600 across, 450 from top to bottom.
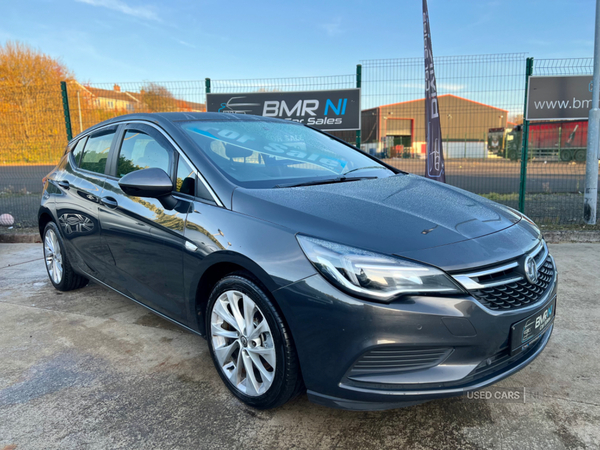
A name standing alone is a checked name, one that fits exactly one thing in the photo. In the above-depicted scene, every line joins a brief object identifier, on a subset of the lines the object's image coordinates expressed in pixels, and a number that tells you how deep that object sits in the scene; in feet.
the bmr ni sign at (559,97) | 21.47
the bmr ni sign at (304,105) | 22.91
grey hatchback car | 5.79
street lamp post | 20.31
